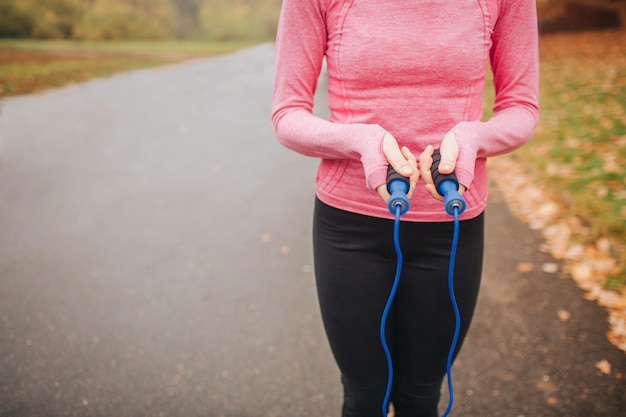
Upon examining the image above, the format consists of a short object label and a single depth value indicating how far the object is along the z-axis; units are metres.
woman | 1.18
